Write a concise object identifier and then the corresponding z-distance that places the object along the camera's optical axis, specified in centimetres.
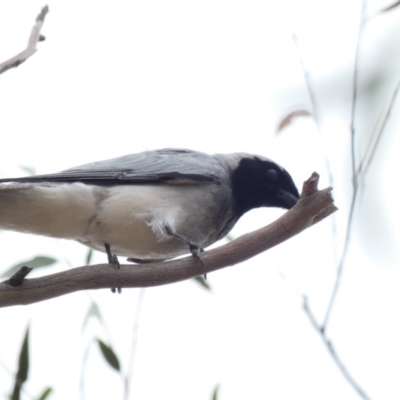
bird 753
